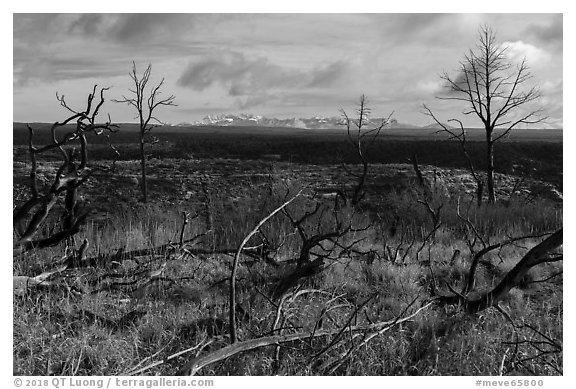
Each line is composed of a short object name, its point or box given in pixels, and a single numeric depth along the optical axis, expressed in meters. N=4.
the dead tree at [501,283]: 4.22
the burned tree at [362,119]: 12.30
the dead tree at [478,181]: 10.45
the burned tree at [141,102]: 13.87
